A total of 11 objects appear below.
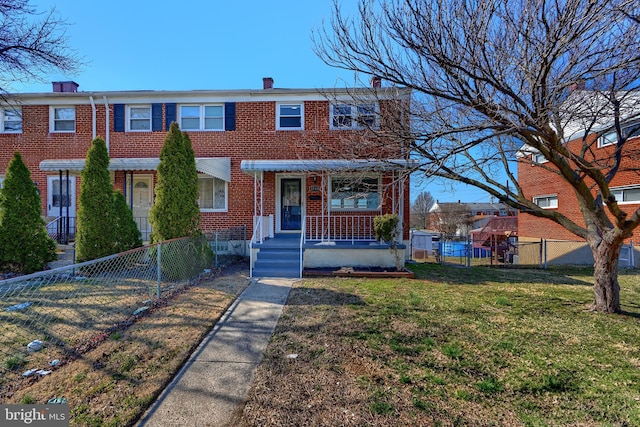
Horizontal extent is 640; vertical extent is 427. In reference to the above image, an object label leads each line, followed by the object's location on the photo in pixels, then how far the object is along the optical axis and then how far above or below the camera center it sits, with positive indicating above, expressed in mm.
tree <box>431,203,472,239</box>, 36438 -696
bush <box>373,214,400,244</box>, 8523 -356
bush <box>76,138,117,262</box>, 7707 -1
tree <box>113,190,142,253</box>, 8094 -380
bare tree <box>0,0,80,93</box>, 7789 +4229
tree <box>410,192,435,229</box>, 49938 +309
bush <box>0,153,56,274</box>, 7688 -328
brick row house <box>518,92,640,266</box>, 12625 +554
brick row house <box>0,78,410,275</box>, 11195 +2582
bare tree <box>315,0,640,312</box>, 4234 +2046
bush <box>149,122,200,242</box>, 7387 +431
